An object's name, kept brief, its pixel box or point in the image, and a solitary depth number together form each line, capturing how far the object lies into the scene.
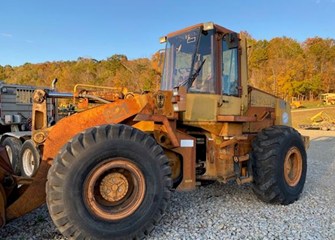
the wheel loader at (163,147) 3.65
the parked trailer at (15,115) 7.42
